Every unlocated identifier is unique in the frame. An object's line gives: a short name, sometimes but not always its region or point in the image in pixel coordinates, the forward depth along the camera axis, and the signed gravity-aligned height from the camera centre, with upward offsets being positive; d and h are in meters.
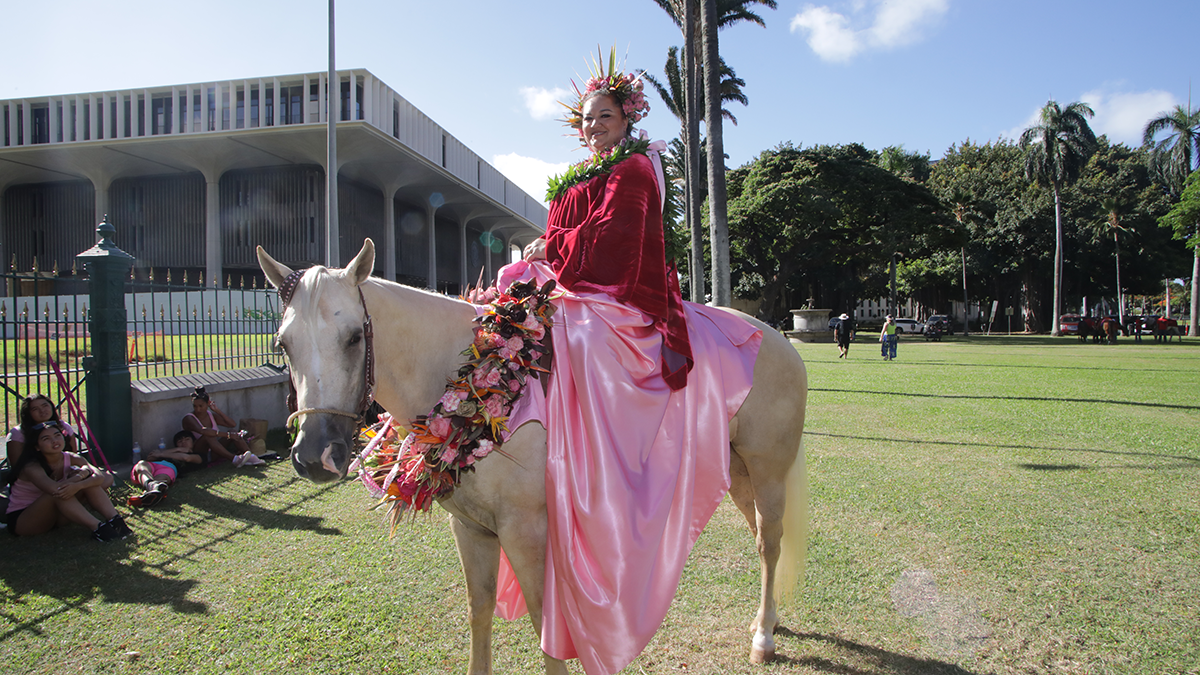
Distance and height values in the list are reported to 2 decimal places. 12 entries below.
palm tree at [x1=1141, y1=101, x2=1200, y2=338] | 37.62 +11.82
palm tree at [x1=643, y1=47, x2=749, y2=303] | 27.10 +11.67
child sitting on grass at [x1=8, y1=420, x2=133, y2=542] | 4.84 -1.33
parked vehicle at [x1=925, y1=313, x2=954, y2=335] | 40.67 +0.37
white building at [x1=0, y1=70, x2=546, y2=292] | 27.88 +8.54
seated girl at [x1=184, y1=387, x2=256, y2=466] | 7.14 -1.27
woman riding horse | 2.45 -0.33
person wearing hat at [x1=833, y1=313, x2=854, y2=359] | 22.12 -0.20
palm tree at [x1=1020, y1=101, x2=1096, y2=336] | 38.34 +11.65
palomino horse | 2.02 -0.34
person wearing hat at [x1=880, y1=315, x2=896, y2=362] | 21.02 -0.39
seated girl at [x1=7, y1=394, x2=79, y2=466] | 5.04 -0.70
